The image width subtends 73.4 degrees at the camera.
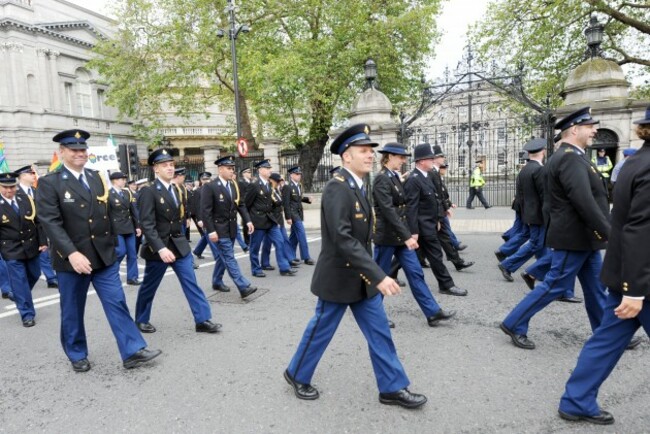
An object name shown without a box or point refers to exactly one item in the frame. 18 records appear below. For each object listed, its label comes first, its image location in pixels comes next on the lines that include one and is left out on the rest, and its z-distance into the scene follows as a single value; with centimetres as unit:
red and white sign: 1535
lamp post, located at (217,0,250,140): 1484
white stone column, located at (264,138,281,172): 1938
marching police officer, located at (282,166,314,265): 877
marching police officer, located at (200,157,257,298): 625
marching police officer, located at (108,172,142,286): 771
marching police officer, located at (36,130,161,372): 387
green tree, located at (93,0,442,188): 1880
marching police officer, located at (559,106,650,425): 244
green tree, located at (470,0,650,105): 1775
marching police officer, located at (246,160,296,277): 784
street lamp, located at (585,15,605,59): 1274
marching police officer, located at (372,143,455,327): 457
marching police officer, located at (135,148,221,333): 482
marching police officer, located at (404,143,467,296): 582
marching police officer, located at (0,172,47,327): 569
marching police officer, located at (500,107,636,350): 366
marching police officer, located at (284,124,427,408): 306
